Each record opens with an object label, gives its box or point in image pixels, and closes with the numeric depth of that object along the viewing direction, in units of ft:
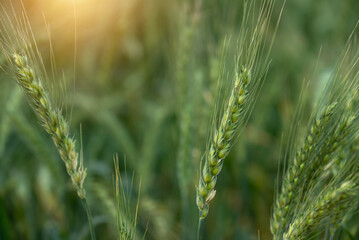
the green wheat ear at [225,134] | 1.36
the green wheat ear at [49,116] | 1.38
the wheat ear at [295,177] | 1.40
